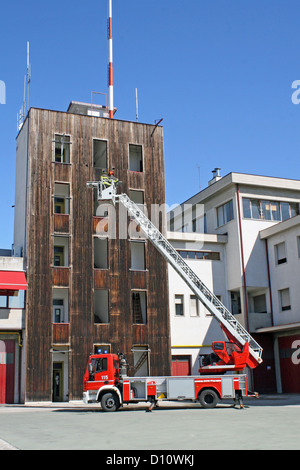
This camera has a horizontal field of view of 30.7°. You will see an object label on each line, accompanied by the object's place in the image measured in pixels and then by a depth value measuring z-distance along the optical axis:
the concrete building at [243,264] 41.22
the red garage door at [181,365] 40.75
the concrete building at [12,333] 35.66
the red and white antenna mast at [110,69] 41.78
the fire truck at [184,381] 26.44
